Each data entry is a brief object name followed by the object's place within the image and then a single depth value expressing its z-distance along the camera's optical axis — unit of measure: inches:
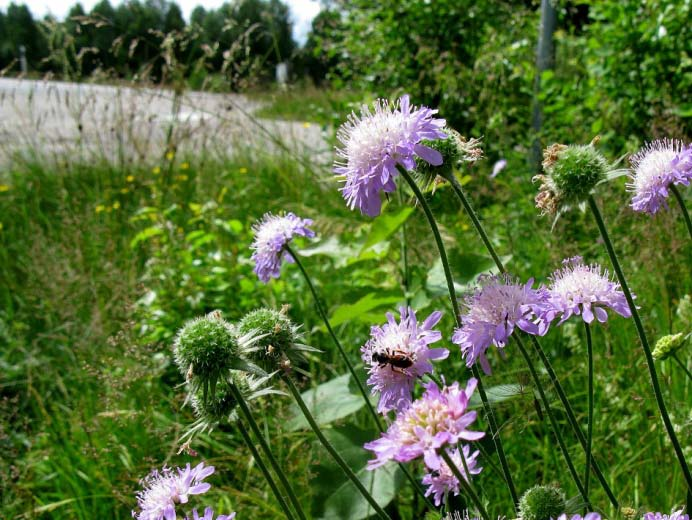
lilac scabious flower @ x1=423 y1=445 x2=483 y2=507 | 9.4
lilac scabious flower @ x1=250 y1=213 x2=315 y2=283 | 13.1
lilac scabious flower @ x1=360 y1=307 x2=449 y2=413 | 9.0
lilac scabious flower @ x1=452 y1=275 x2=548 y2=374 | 8.8
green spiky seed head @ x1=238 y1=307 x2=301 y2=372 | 11.0
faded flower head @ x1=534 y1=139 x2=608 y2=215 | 9.3
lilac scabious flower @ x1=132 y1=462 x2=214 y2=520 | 9.2
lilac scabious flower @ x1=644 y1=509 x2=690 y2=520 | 7.7
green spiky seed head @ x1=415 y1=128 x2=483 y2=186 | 10.1
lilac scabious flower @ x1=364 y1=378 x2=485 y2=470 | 6.8
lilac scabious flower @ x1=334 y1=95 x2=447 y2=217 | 9.2
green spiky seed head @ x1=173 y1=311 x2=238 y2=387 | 9.7
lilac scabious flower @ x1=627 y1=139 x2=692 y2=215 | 10.0
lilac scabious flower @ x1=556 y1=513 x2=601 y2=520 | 6.5
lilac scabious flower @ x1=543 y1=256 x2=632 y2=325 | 9.6
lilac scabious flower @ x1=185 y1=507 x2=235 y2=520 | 8.1
